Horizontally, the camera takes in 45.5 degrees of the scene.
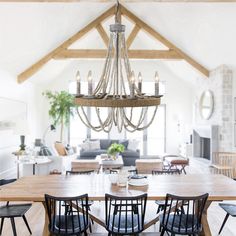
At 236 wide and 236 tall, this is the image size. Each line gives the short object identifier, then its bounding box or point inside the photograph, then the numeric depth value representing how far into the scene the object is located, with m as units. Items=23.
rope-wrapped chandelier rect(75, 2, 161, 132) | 2.51
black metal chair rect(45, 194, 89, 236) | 2.88
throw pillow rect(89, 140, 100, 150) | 9.70
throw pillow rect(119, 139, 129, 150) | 9.84
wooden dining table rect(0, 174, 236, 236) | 3.11
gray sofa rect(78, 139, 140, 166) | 9.19
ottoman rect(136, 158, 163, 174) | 7.61
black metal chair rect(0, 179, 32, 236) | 3.40
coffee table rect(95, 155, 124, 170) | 7.34
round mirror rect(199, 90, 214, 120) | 8.10
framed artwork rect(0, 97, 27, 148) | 6.97
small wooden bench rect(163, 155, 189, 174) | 7.91
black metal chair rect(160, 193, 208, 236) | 2.89
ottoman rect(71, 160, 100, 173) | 7.26
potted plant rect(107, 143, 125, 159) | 7.72
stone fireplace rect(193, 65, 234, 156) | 7.29
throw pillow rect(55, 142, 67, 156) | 8.30
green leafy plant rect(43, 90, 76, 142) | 9.63
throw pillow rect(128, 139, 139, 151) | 9.61
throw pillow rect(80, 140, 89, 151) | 9.66
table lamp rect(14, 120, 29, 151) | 7.95
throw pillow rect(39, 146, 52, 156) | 7.07
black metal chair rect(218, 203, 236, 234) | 3.56
